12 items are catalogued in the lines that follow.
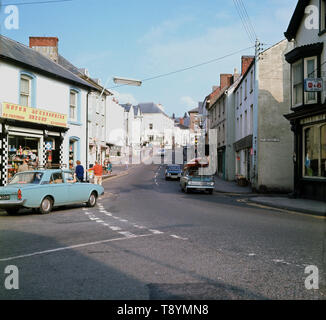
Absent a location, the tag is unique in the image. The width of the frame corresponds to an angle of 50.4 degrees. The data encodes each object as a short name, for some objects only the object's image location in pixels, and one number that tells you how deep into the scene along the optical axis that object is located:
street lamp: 19.39
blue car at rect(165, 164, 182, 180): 36.75
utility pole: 23.98
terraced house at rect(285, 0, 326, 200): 16.91
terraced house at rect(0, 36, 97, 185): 19.05
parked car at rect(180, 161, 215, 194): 22.42
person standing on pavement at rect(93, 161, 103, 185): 20.66
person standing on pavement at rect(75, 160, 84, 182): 19.17
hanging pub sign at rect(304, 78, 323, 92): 16.03
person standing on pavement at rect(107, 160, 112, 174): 39.37
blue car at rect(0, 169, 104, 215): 11.49
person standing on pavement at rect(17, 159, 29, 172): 17.89
